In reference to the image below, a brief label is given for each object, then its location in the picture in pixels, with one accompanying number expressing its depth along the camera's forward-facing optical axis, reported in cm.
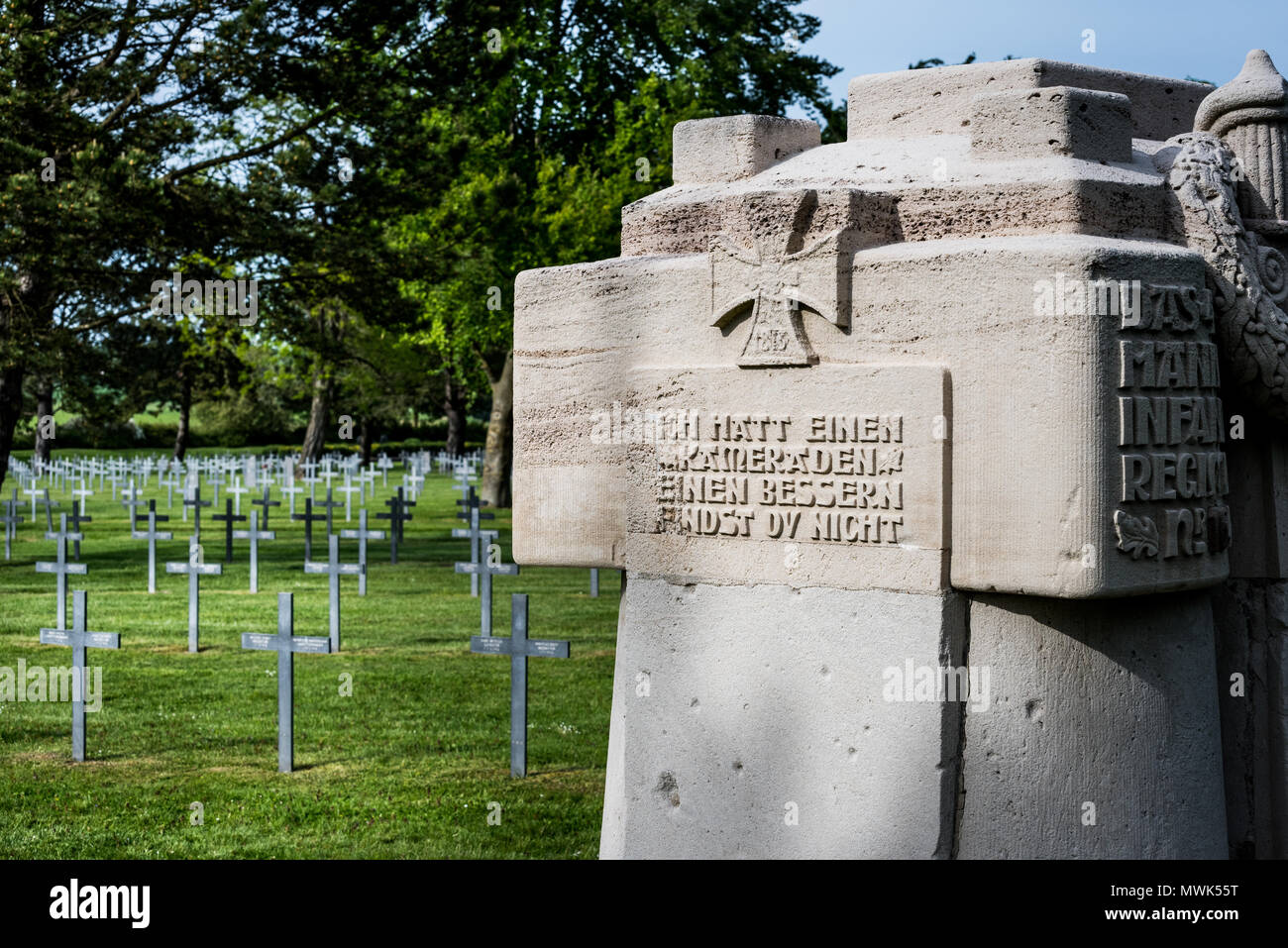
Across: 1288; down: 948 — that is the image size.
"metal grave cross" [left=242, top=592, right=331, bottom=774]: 862
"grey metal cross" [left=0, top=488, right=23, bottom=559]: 2139
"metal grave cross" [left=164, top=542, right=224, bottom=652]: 1268
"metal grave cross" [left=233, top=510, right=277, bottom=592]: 1660
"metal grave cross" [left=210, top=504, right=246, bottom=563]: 1992
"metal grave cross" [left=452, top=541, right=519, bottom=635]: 1338
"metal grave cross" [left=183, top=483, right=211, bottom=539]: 2239
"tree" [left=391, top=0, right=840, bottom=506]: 2555
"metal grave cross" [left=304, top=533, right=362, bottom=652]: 1314
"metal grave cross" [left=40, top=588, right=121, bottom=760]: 888
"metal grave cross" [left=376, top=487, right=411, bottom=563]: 2092
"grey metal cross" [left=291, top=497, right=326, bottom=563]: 2045
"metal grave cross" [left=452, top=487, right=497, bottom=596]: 1666
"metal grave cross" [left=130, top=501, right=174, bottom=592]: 1733
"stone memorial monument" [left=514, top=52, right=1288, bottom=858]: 408
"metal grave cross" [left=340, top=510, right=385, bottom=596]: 1673
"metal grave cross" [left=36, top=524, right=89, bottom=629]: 1310
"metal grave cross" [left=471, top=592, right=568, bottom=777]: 848
